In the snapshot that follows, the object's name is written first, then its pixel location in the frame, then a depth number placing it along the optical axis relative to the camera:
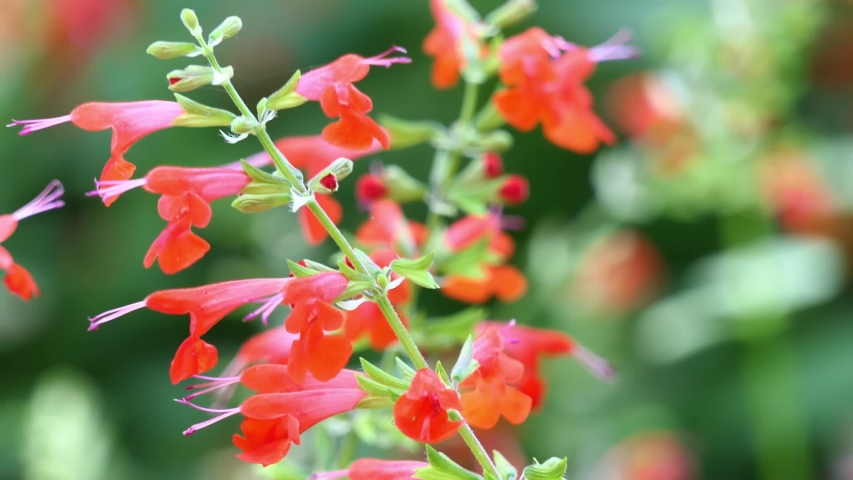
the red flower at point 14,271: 0.56
